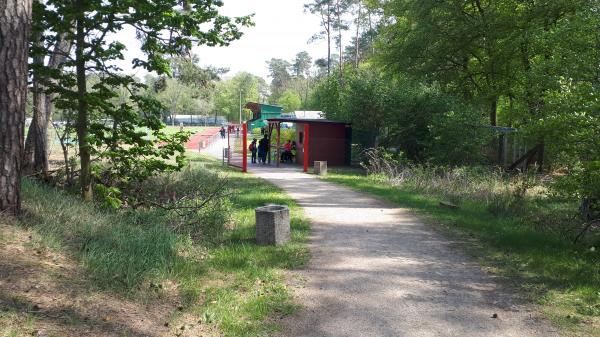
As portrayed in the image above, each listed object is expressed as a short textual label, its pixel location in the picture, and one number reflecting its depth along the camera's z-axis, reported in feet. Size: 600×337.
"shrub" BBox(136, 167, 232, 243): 26.09
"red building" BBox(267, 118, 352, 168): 79.05
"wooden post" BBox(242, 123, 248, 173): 68.85
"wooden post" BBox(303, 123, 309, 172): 69.72
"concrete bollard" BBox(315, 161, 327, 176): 65.05
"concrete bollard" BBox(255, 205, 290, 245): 25.35
